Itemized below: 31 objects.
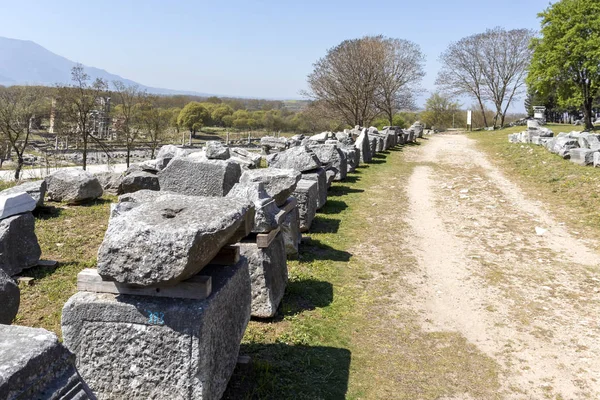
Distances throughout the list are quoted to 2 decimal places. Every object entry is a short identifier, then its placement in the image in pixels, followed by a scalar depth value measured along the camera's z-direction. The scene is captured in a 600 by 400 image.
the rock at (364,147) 18.31
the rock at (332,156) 13.66
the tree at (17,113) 21.66
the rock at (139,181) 10.40
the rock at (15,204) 6.41
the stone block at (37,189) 8.61
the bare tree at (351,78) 32.56
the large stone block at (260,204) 5.05
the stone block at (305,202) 8.19
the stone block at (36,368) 1.86
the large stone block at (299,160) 10.02
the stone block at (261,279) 4.93
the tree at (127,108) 28.55
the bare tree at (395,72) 36.31
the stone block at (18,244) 6.10
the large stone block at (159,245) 2.81
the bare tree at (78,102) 23.98
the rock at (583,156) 13.85
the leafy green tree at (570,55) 23.72
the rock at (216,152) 10.57
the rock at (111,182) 11.45
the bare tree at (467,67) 40.19
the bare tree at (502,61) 38.19
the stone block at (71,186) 9.88
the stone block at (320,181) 9.60
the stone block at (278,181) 6.39
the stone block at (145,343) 2.97
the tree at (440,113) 51.38
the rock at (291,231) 6.50
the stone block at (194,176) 7.94
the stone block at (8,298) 3.99
